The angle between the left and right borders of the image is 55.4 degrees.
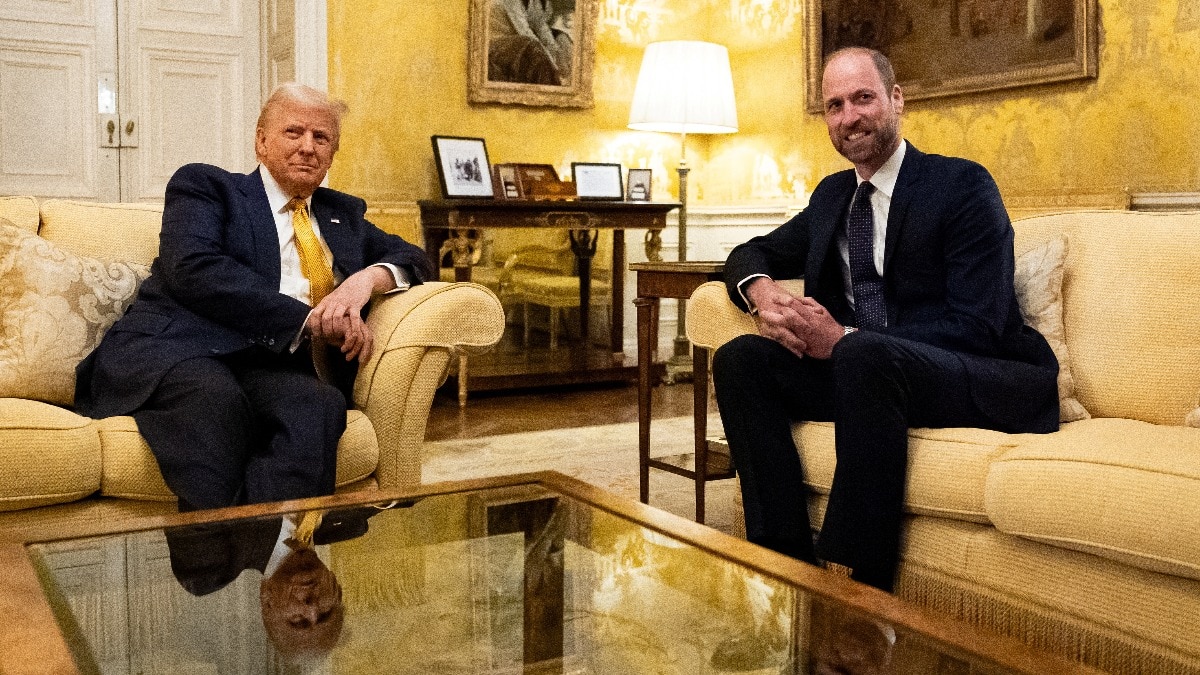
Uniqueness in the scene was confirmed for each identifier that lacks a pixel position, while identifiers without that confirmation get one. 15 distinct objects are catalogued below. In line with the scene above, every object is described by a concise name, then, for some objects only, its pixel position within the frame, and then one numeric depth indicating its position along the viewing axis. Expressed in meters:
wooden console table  5.23
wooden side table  3.10
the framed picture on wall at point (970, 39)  4.34
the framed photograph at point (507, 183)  5.59
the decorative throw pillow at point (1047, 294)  2.48
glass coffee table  1.27
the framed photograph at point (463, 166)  5.47
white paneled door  5.21
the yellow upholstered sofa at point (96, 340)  2.25
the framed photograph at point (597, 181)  5.86
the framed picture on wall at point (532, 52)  5.70
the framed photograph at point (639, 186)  6.04
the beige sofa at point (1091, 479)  1.78
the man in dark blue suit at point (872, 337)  2.16
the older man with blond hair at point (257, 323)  2.28
